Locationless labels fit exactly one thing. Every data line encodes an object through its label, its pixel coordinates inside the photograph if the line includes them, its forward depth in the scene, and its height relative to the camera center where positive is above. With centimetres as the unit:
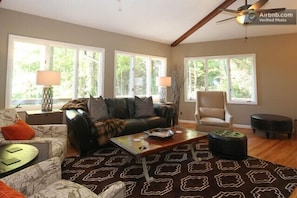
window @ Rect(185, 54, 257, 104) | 538 +91
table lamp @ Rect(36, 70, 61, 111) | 335 +42
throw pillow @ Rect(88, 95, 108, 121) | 368 -7
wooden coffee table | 230 -51
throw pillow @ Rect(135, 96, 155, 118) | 427 -3
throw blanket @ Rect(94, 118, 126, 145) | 324 -42
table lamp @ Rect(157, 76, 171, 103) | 540 +72
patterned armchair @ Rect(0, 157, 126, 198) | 123 -57
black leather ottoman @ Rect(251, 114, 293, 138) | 424 -44
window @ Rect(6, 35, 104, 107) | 356 +83
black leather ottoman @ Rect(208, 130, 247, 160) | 293 -64
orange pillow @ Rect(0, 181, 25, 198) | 76 -37
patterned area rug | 211 -93
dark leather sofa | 308 -31
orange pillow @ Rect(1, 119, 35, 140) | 224 -33
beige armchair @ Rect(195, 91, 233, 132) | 397 -15
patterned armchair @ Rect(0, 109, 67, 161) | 238 -38
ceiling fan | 309 +161
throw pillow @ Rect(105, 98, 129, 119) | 410 -5
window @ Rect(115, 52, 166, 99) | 523 +99
